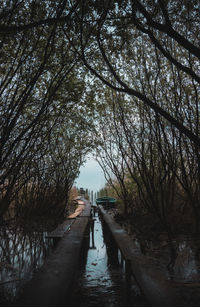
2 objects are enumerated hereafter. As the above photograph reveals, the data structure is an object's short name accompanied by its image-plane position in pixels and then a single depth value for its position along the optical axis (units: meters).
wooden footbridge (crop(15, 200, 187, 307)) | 2.36
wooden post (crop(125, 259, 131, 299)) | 3.14
